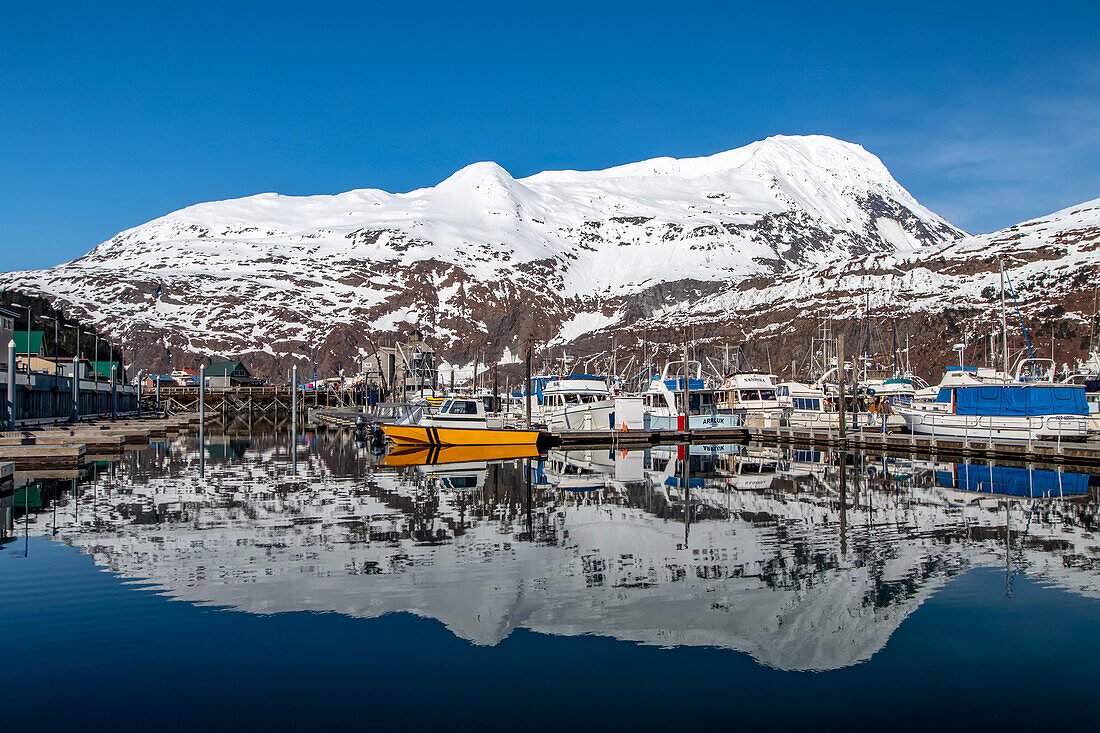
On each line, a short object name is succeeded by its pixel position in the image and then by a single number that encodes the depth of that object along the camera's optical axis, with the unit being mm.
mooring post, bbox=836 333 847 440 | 49088
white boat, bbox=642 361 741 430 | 59531
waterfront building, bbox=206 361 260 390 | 131375
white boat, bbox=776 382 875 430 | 59388
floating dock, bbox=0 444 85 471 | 36056
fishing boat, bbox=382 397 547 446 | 46594
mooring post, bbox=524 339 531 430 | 55119
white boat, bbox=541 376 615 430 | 55750
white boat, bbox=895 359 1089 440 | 43625
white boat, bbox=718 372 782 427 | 64500
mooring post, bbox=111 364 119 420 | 72700
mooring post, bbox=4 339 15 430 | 43719
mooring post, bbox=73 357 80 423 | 61219
